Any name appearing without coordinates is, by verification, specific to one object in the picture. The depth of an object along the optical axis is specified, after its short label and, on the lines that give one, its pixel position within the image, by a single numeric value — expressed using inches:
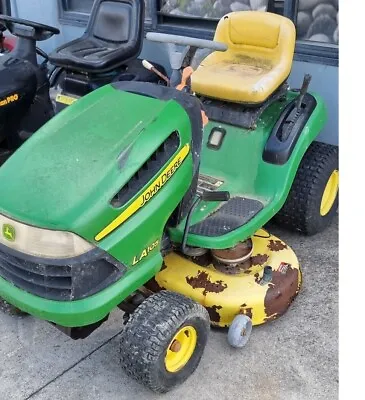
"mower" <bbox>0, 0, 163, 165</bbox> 125.9
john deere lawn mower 66.7
